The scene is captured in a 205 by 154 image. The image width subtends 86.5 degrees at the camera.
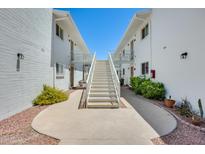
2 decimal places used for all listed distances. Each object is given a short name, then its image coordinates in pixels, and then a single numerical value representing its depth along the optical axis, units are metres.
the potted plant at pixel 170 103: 5.39
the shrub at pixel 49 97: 5.77
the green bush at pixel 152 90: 6.61
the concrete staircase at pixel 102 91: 5.51
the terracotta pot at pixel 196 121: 3.55
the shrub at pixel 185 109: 4.32
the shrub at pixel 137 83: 8.45
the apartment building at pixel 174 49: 4.32
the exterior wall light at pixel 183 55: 4.85
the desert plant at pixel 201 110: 3.81
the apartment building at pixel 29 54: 3.90
